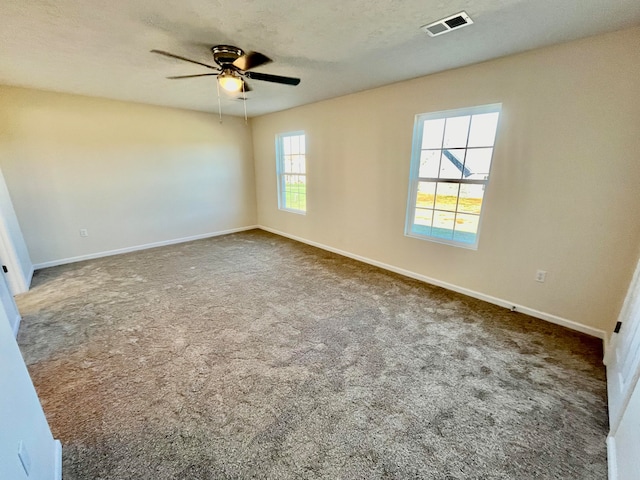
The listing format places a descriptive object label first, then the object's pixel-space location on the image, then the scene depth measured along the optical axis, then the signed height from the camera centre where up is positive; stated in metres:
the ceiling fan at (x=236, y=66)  2.17 +0.80
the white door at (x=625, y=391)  1.15 -1.18
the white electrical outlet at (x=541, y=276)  2.48 -1.01
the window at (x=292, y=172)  4.85 -0.14
